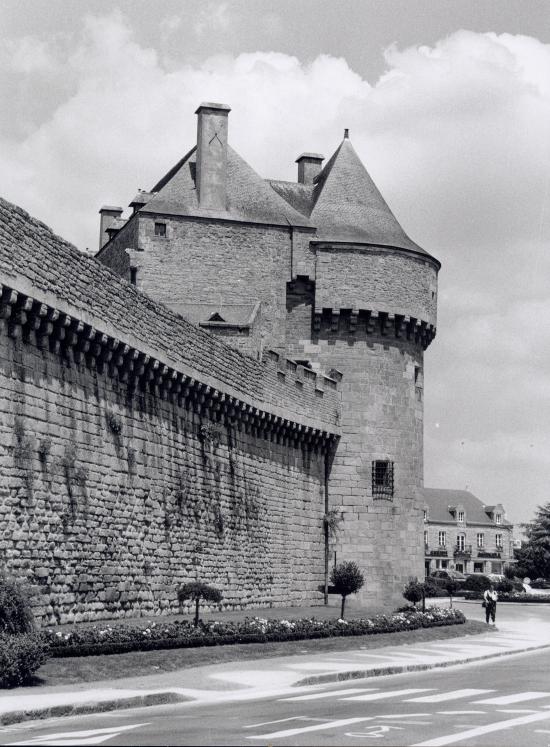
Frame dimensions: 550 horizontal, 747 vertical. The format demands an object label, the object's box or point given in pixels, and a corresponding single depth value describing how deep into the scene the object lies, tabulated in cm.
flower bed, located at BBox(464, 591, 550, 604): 6216
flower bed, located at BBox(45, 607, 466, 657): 2155
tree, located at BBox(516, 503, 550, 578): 10950
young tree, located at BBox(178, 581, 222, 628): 2675
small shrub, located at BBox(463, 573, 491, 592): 6962
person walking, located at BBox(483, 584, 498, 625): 4100
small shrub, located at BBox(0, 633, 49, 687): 1770
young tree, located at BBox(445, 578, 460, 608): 6581
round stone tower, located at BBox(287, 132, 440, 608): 4578
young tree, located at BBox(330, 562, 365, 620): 3666
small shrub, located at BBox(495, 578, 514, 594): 6856
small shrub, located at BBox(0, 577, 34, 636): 1920
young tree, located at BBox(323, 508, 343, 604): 4472
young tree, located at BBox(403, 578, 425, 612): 4003
